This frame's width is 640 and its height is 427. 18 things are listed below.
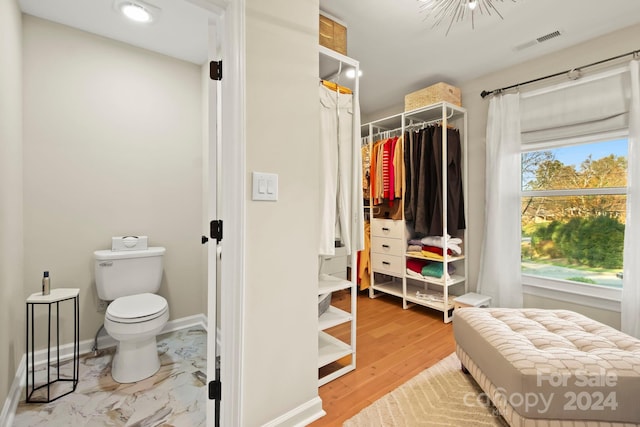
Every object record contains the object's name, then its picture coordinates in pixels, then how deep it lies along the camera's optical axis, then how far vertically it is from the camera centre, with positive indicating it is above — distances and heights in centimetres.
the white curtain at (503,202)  267 +12
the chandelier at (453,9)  184 +138
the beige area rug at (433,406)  147 -107
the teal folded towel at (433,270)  290 -57
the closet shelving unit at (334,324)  180 -77
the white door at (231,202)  122 +5
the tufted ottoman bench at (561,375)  118 -69
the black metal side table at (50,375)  165 -104
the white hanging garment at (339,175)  173 +25
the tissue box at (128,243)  224 -23
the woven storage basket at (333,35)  189 +122
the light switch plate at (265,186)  130 +13
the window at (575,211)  233 +3
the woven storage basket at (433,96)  288 +123
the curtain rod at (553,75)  214 +120
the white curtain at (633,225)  203 -8
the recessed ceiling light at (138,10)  184 +135
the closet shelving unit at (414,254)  285 -42
